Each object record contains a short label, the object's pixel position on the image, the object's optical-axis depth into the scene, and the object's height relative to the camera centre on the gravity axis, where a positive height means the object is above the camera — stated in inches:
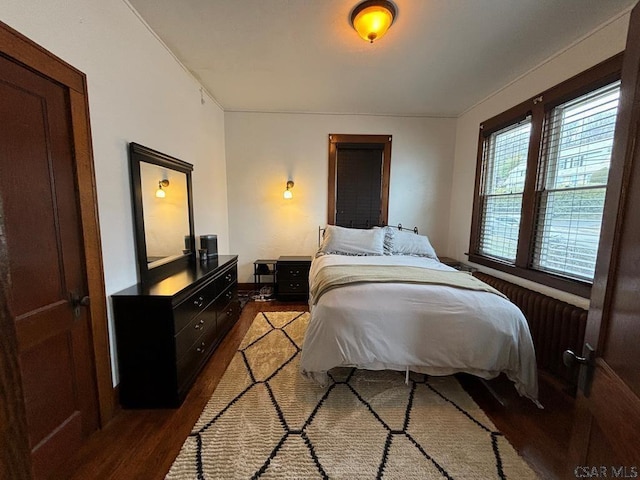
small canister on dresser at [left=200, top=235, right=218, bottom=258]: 110.3 -13.1
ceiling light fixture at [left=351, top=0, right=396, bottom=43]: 66.9 +53.0
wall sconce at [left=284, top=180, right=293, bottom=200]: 149.2 +14.0
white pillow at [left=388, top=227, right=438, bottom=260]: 131.4 -14.1
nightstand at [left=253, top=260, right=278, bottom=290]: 152.2 -33.2
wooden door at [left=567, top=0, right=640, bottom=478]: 23.5 -10.8
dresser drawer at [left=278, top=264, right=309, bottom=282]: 141.9 -30.8
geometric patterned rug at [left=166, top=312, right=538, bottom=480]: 52.0 -49.8
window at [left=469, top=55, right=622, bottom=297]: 75.9 +14.1
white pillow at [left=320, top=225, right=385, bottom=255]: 127.1 -12.5
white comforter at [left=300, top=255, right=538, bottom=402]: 68.3 -31.6
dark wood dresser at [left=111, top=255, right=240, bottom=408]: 65.1 -33.2
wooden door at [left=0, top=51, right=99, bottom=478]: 44.2 -8.9
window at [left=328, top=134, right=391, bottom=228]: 149.7 +21.4
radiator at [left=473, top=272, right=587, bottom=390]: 73.3 -32.4
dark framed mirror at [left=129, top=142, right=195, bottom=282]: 74.9 +0.6
